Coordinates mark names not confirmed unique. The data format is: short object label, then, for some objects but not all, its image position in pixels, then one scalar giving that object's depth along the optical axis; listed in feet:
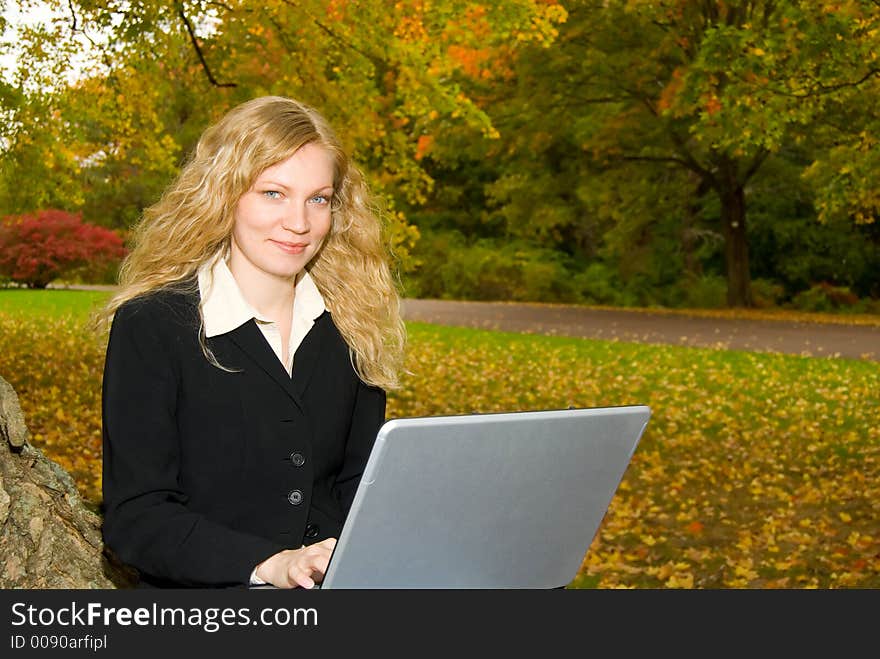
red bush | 70.38
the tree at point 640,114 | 74.64
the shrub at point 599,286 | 100.68
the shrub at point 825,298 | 93.35
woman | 6.31
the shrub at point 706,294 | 93.91
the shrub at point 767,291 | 95.61
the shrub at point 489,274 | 99.66
